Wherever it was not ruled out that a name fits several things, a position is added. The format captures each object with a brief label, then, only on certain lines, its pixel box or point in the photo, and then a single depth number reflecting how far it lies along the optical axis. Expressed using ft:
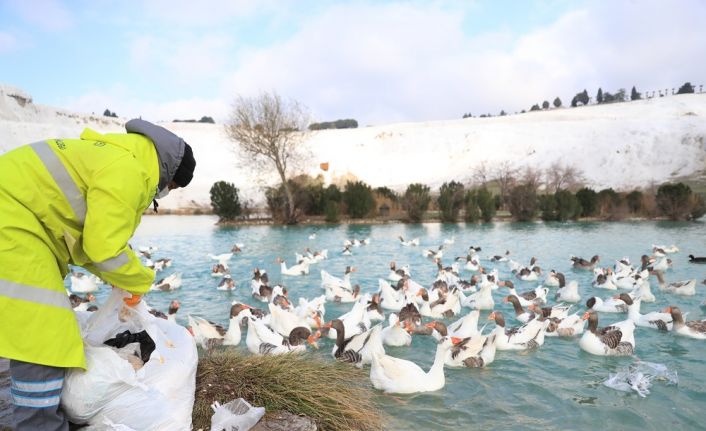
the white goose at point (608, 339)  22.62
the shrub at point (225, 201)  97.01
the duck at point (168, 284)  37.22
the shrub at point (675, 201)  87.04
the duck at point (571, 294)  33.40
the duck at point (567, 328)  25.39
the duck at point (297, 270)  44.65
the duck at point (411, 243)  62.44
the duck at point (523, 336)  23.32
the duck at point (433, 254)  50.69
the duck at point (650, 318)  26.55
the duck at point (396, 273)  39.91
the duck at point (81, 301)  28.33
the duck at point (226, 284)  37.52
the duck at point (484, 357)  21.08
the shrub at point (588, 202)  96.22
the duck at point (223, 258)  49.80
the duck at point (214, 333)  22.94
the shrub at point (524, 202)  93.81
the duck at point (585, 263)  45.32
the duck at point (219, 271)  43.08
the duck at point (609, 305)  30.35
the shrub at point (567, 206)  92.48
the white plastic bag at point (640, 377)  18.43
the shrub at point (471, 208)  92.94
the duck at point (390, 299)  31.60
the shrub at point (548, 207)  93.61
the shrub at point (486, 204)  92.58
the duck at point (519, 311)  27.94
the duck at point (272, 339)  20.84
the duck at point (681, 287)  34.24
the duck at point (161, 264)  45.83
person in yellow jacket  7.48
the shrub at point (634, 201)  93.84
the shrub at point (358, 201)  100.12
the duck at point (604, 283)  37.19
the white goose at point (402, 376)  17.66
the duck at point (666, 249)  51.62
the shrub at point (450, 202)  93.04
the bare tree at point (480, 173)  159.62
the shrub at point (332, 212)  97.40
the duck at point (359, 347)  20.54
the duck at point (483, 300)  31.30
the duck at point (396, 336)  23.95
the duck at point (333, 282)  35.05
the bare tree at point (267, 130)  100.78
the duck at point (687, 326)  25.16
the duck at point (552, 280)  38.37
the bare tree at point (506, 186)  103.96
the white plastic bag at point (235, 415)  9.99
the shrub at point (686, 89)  312.91
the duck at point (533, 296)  31.91
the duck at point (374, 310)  29.09
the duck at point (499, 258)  49.56
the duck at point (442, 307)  29.53
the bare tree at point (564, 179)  126.58
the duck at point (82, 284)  36.88
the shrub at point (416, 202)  94.32
